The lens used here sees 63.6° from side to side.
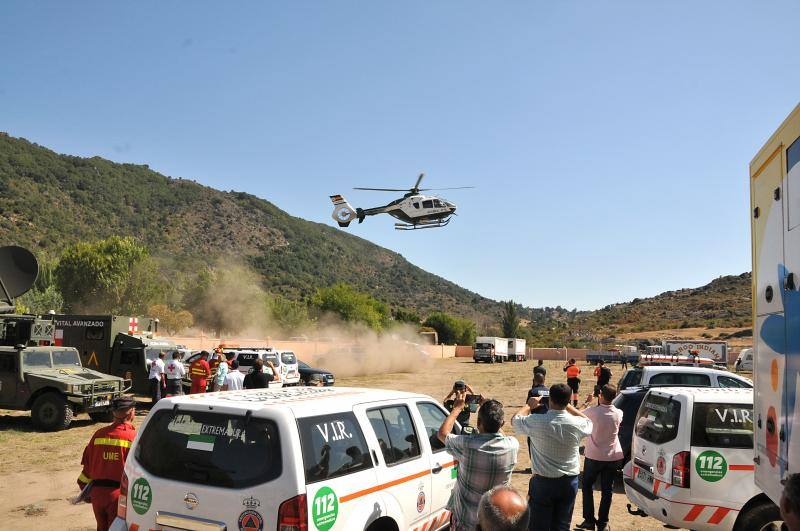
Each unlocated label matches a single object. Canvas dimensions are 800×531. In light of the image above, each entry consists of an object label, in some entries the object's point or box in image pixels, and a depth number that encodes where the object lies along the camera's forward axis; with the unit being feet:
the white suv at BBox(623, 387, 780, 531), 20.12
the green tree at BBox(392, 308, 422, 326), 309.63
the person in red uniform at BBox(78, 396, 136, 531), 18.37
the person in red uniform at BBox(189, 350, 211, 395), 50.83
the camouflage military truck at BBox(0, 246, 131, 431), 48.34
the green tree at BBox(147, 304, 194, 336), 175.63
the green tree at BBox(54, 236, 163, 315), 168.55
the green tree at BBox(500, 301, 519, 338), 326.44
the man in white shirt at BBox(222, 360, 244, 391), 46.80
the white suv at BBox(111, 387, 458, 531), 13.60
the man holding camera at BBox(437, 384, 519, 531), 15.53
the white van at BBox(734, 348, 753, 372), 129.27
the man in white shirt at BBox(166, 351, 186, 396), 58.08
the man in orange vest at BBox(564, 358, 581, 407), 53.21
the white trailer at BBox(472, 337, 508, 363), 207.10
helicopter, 100.17
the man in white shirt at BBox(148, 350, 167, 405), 58.90
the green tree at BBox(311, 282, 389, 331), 234.99
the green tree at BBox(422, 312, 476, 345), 314.96
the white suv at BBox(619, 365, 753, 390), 41.96
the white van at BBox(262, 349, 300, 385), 77.97
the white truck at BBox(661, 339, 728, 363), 136.15
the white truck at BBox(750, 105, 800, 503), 13.83
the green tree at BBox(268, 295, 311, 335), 219.61
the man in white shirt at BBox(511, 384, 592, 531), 17.61
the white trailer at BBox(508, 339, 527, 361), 226.38
